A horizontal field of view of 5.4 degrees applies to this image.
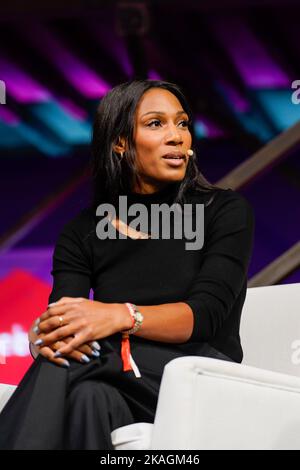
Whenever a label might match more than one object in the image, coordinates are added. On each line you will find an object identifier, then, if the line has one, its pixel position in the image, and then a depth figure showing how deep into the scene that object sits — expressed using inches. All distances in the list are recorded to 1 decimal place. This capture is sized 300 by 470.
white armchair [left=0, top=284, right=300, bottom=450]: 223.8
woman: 227.9
